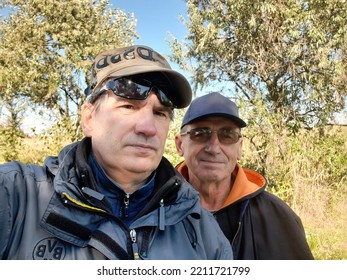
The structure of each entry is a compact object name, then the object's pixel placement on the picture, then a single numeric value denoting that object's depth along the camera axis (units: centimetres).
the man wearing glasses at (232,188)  53
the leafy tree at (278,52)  488
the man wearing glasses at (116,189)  32
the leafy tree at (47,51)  759
